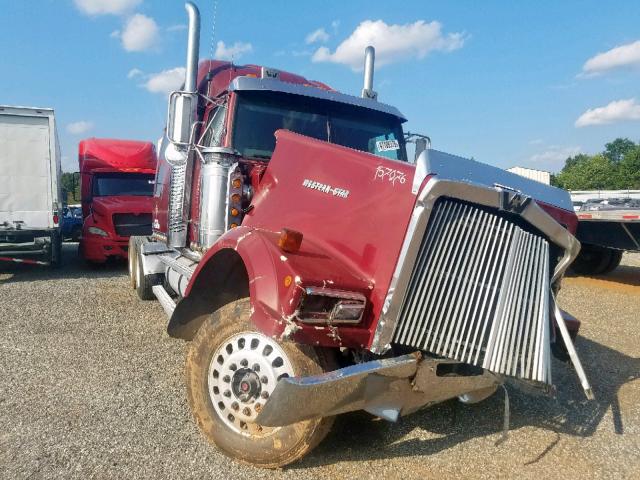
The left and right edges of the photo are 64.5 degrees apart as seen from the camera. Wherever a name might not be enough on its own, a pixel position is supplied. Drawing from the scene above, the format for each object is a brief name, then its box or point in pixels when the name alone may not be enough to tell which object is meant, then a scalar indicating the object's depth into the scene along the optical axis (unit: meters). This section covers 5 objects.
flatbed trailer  10.45
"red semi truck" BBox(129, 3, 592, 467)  2.83
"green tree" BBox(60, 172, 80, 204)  16.44
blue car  17.73
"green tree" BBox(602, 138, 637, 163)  95.29
